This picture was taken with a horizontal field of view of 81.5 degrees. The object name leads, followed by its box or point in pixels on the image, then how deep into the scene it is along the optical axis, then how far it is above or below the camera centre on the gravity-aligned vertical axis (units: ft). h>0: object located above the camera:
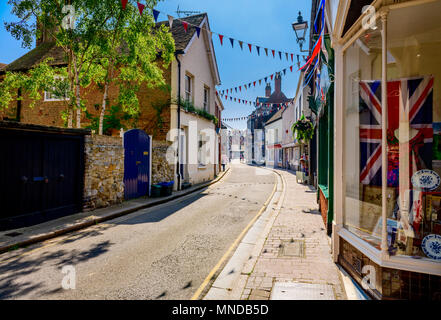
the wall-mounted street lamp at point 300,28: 31.12 +16.47
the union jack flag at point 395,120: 11.48 +1.99
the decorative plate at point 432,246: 9.21 -3.14
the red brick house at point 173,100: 43.39 +11.41
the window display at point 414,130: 10.32 +1.42
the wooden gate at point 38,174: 18.86 -1.20
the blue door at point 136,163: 32.27 -0.37
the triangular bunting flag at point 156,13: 26.30 +15.22
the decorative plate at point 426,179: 10.43 -0.77
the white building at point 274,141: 122.68 +10.14
